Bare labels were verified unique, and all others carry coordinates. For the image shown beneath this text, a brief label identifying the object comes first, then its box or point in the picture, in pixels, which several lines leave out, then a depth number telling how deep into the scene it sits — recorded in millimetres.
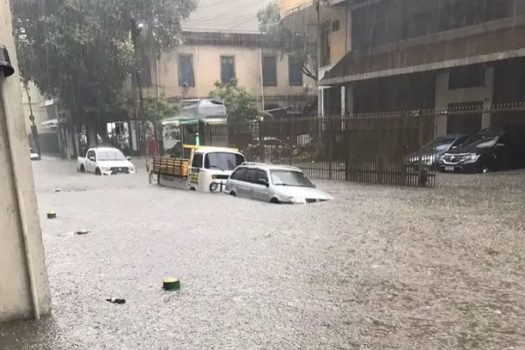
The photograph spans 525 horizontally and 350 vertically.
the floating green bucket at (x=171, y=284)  5781
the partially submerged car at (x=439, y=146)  17027
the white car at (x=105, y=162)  23859
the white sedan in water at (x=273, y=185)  12422
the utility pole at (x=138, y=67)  32406
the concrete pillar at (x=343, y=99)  26339
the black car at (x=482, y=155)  16766
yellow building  37438
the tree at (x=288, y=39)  34312
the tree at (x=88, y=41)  29688
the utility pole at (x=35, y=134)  46275
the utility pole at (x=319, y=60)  28250
